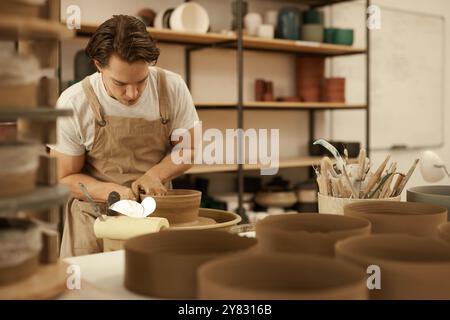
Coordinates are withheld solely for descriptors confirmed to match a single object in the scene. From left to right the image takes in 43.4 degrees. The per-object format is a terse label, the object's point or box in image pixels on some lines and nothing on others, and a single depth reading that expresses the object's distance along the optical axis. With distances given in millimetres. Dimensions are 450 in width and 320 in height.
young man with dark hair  2049
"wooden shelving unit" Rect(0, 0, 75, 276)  920
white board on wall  4945
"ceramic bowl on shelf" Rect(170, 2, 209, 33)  3551
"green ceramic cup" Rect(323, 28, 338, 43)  4316
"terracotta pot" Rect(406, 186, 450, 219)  1494
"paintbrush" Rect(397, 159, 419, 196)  1608
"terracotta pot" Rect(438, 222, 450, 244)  1130
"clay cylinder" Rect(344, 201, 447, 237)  1210
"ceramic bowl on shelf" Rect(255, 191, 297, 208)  4082
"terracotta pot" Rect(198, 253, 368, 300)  864
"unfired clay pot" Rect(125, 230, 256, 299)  970
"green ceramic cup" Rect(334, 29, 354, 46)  4312
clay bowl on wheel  1655
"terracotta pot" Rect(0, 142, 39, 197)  929
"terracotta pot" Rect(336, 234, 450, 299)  920
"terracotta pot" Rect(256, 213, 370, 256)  1069
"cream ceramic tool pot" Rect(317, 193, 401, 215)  1533
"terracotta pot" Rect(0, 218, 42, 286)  955
